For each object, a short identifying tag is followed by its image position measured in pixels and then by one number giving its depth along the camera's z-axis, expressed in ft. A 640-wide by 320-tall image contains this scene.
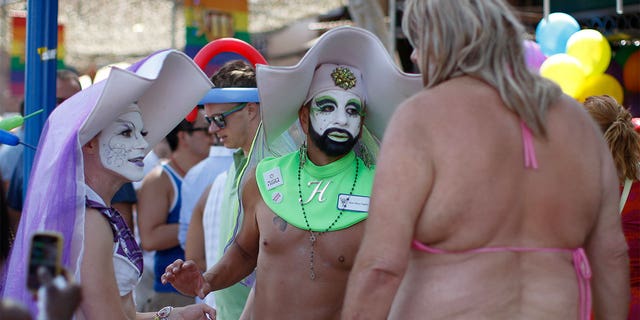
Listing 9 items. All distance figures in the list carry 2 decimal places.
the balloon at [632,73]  21.26
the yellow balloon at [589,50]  17.25
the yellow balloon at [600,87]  17.31
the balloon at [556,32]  18.31
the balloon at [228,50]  13.78
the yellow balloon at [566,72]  16.66
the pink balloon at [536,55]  16.99
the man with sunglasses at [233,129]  13.82
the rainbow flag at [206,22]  29.60
